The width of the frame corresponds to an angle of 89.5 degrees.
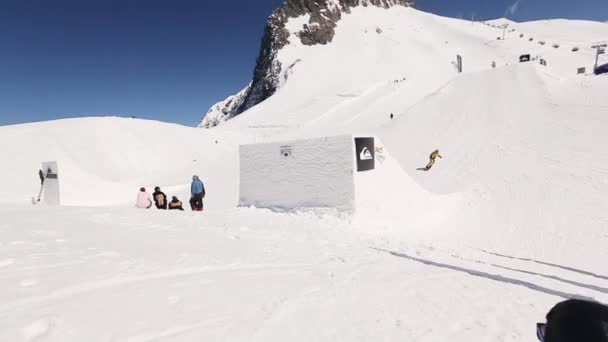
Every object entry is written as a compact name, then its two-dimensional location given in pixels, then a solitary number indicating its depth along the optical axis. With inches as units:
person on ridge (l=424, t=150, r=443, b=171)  584.4
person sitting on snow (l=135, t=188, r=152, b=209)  374.4
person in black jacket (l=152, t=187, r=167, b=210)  376.5
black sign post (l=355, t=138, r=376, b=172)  322.7
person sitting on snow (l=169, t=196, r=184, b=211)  381.1
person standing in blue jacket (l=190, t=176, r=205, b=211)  382.3
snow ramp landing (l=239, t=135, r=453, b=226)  314.7
